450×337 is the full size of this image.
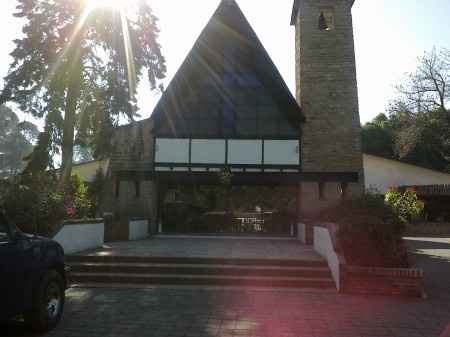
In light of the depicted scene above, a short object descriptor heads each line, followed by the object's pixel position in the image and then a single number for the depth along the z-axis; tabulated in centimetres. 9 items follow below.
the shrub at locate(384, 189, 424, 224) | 1248
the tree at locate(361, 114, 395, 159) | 3972
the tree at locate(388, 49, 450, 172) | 3028
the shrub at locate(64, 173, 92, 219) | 1068
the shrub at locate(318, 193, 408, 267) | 772
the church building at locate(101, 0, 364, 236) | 1562
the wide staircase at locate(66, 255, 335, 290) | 818
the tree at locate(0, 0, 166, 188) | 1507
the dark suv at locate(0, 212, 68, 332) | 423
